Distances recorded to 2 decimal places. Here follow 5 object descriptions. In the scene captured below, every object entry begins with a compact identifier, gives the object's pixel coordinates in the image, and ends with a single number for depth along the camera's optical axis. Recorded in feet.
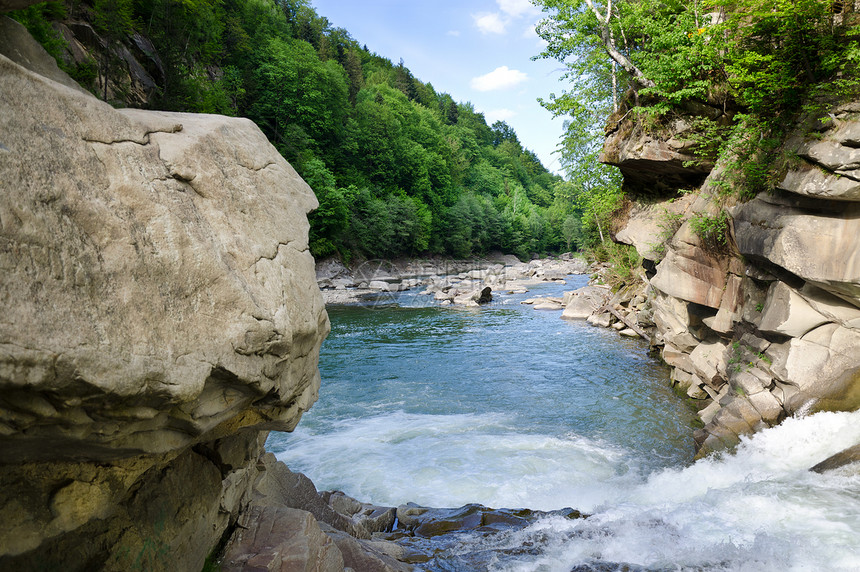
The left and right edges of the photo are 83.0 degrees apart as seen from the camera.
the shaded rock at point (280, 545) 13.41
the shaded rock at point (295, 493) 19.54
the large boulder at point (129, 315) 6.74
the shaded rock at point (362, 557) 15.72
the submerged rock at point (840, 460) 22.67
